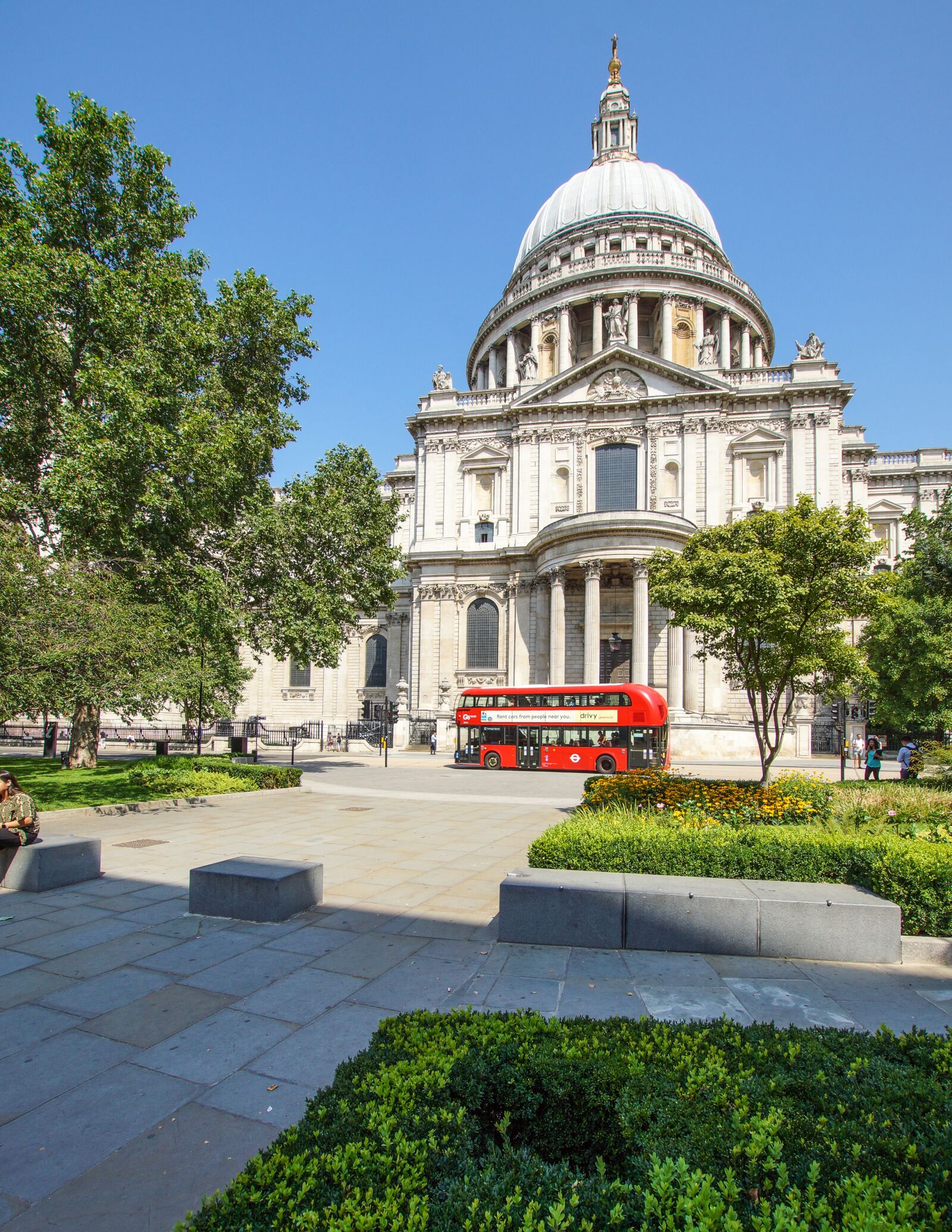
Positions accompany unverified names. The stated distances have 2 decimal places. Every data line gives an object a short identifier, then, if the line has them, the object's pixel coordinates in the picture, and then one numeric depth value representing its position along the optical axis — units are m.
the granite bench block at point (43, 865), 8.52
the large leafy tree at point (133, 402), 19.14
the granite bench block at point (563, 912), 6.67
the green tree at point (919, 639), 27.81
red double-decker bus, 25.88
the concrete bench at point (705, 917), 6.36
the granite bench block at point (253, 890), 7.45
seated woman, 8.43
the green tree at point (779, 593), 13.96
